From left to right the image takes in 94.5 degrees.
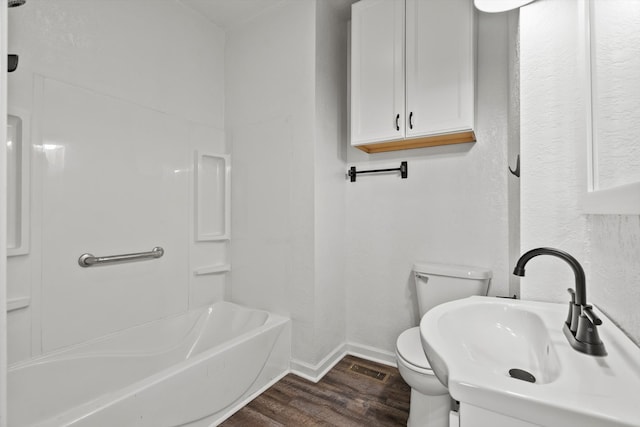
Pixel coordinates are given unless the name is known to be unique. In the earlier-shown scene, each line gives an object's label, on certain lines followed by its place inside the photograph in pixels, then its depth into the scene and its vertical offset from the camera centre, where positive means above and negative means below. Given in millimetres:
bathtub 1201 -806
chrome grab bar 1606 -248
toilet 1330 -661
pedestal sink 534 -340
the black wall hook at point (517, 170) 1504 +236
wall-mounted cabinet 1665 +867
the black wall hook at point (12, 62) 1078 +566
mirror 713 +300
